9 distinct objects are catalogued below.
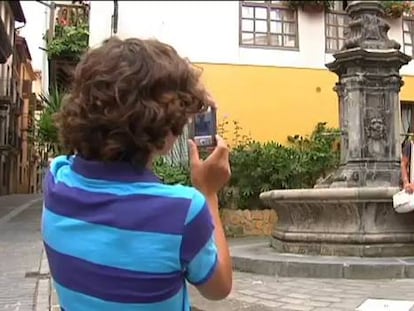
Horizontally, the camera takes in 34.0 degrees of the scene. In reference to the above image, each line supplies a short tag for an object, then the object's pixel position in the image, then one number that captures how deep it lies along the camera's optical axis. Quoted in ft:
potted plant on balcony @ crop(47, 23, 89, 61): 58.85
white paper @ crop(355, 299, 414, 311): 16.66
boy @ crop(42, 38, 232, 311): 4.68
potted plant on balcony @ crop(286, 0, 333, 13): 54.70
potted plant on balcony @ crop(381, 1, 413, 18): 54.90
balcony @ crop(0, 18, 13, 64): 83.16
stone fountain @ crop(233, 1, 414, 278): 22.98
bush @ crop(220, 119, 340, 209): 40.27
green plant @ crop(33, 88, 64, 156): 45.11
